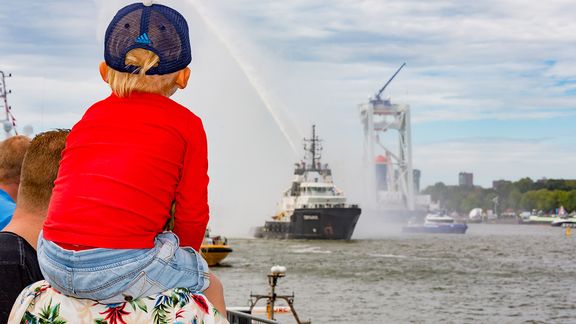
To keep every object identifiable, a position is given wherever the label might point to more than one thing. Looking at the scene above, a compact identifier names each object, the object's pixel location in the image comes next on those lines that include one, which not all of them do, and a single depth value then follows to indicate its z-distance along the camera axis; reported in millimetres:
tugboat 91938
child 2674
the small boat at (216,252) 57719
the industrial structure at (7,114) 17281
